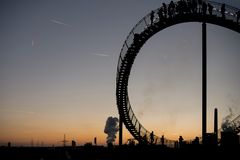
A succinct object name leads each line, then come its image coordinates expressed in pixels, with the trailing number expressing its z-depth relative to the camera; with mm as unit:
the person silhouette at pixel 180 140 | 30591
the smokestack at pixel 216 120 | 30208
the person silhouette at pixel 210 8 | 34031
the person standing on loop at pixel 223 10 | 33538
